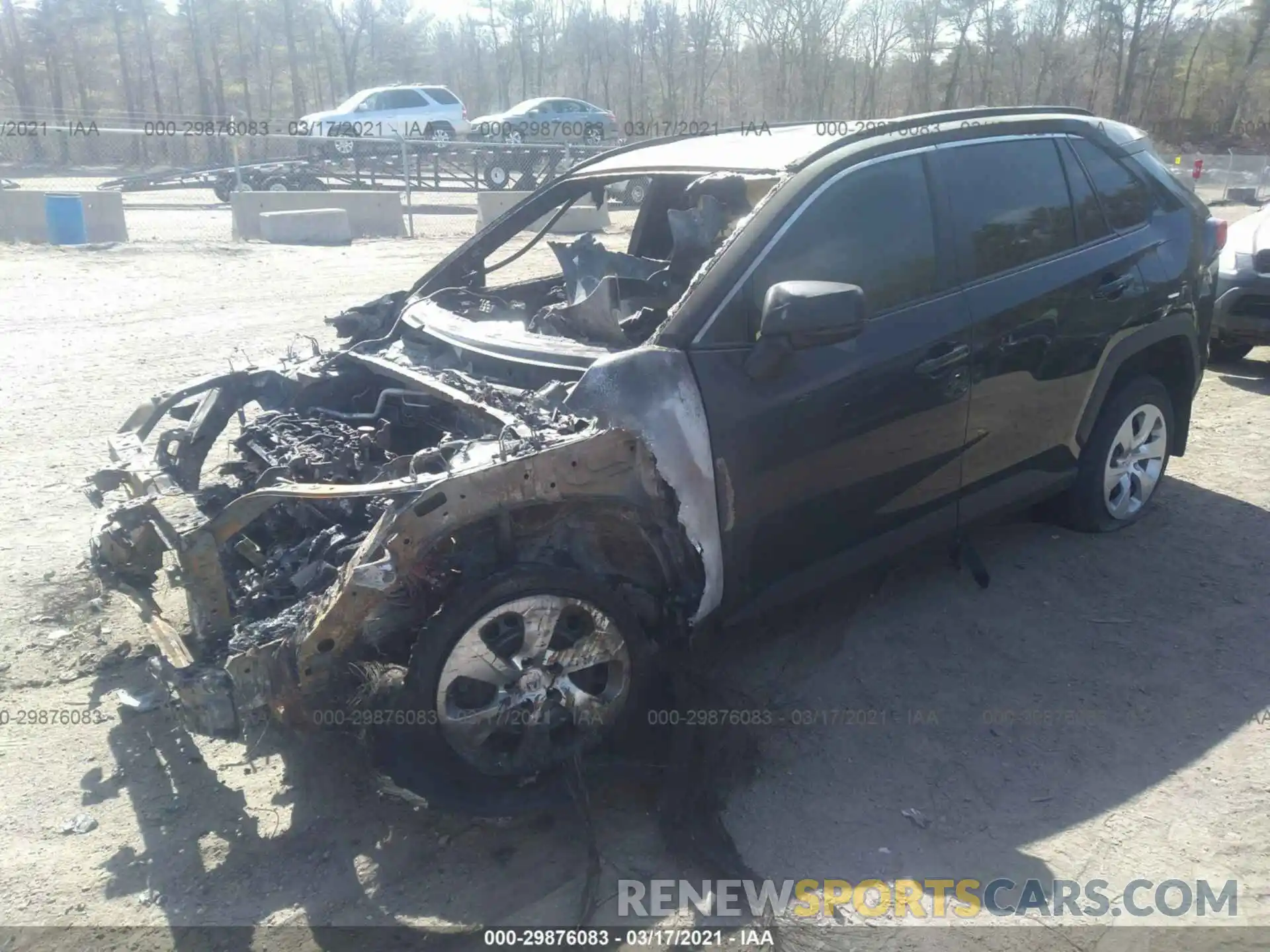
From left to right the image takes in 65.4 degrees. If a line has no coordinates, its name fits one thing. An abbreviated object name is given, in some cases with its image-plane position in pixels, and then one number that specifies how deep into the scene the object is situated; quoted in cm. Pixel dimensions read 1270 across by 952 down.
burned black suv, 299
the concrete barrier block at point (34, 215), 1511
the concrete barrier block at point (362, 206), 1756
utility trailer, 2100
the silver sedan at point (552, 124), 2531
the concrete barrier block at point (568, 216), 1742
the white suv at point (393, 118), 2386
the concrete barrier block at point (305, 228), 1648
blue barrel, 1499
